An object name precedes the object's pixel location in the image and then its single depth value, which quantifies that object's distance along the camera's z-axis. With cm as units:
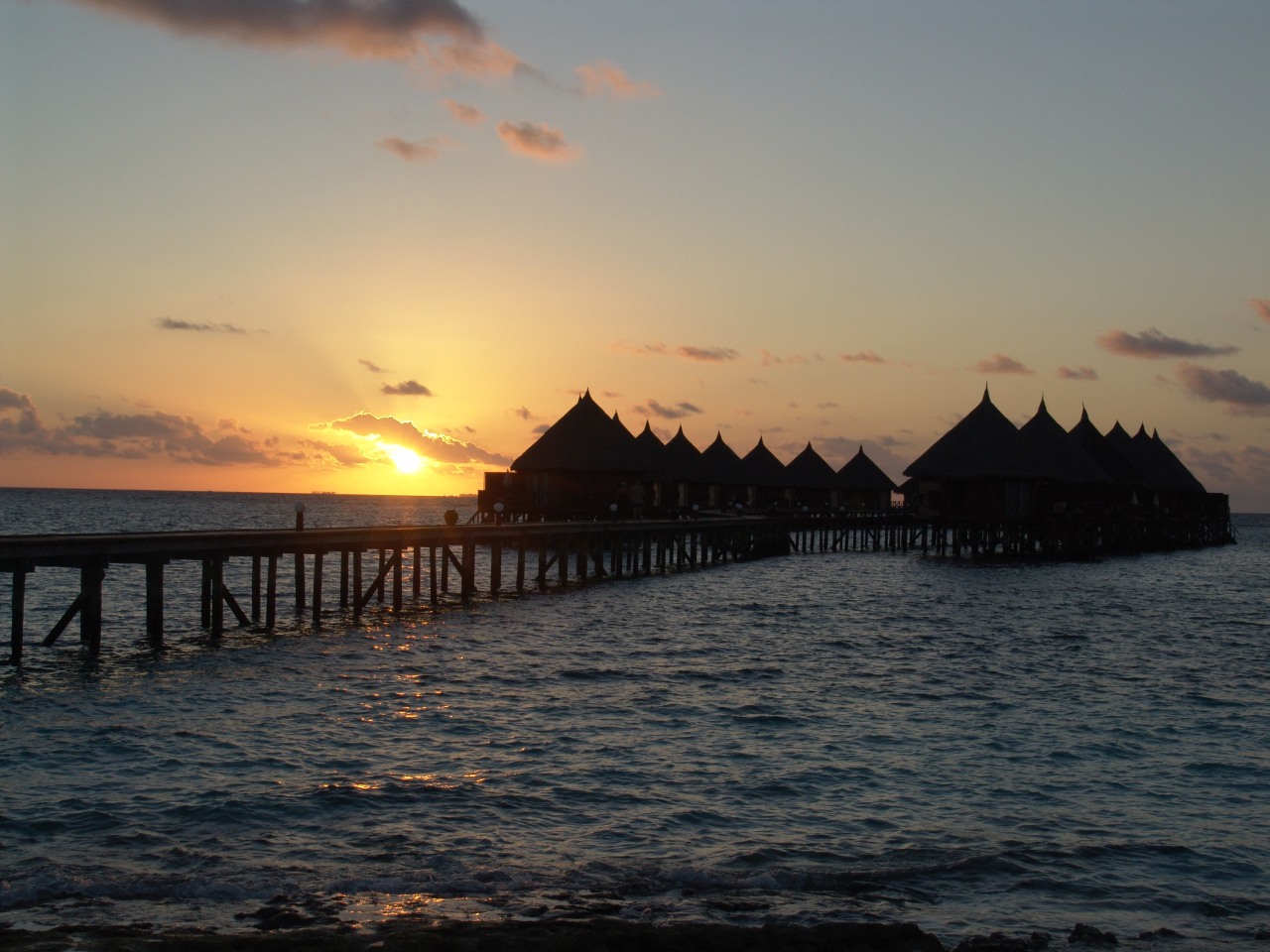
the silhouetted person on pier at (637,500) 5066
